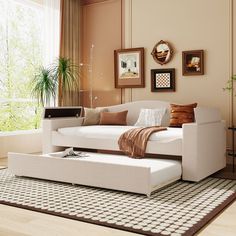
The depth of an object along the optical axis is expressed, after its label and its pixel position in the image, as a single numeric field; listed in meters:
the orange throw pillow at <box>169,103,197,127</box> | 4.54
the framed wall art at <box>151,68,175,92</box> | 5.26
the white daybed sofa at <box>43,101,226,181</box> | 3.53
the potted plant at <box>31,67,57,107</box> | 5.60
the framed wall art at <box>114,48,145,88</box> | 5.54
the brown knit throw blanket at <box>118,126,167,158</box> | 3.81
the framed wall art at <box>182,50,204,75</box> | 5.00
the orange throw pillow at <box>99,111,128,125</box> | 5.00
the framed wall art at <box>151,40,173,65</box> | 5.26
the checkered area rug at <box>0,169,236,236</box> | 2.31
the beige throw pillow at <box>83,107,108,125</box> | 5.12
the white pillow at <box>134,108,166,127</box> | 4.75
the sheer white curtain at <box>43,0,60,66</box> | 5.87
